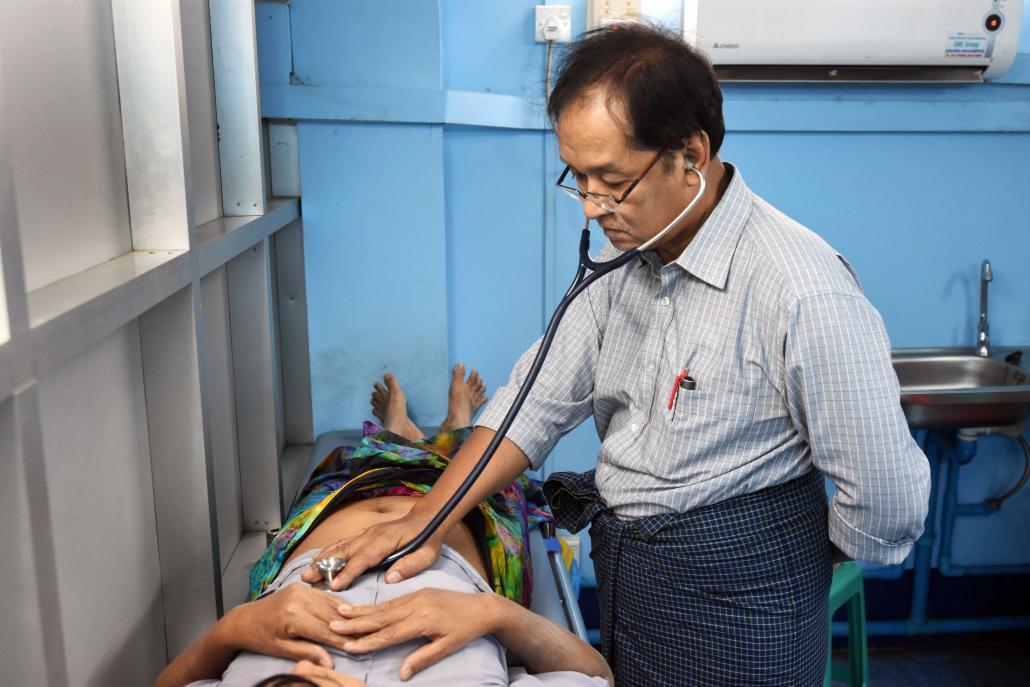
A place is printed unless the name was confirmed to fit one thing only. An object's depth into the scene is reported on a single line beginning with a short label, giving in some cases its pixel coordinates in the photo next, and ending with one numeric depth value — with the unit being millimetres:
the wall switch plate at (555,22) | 2215
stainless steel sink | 2195
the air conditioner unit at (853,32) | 2188
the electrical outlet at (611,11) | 2189
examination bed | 1498
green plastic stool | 2104
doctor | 1087
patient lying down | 985
